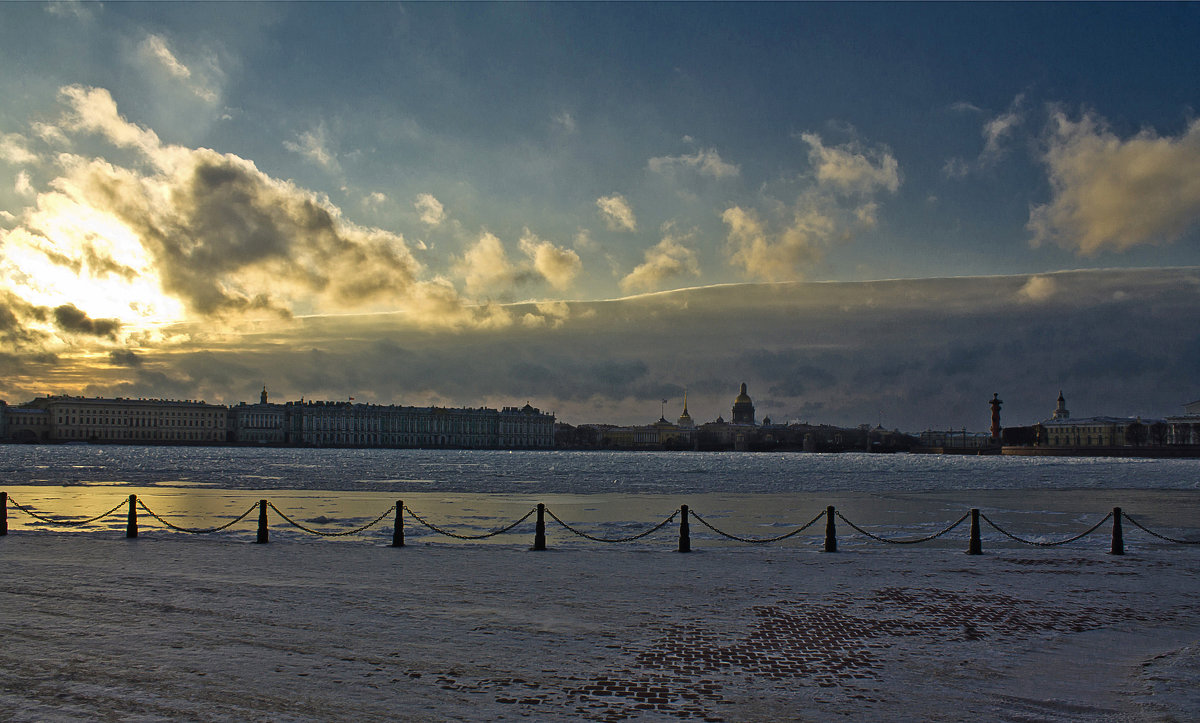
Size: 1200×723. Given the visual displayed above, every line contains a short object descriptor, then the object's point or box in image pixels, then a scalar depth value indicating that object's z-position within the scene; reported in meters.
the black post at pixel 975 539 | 15.55
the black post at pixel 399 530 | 15.73
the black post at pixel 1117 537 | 15.84
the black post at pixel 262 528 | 15.86
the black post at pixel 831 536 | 15.78
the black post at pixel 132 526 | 16.41
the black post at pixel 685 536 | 15.34
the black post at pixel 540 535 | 15.31
